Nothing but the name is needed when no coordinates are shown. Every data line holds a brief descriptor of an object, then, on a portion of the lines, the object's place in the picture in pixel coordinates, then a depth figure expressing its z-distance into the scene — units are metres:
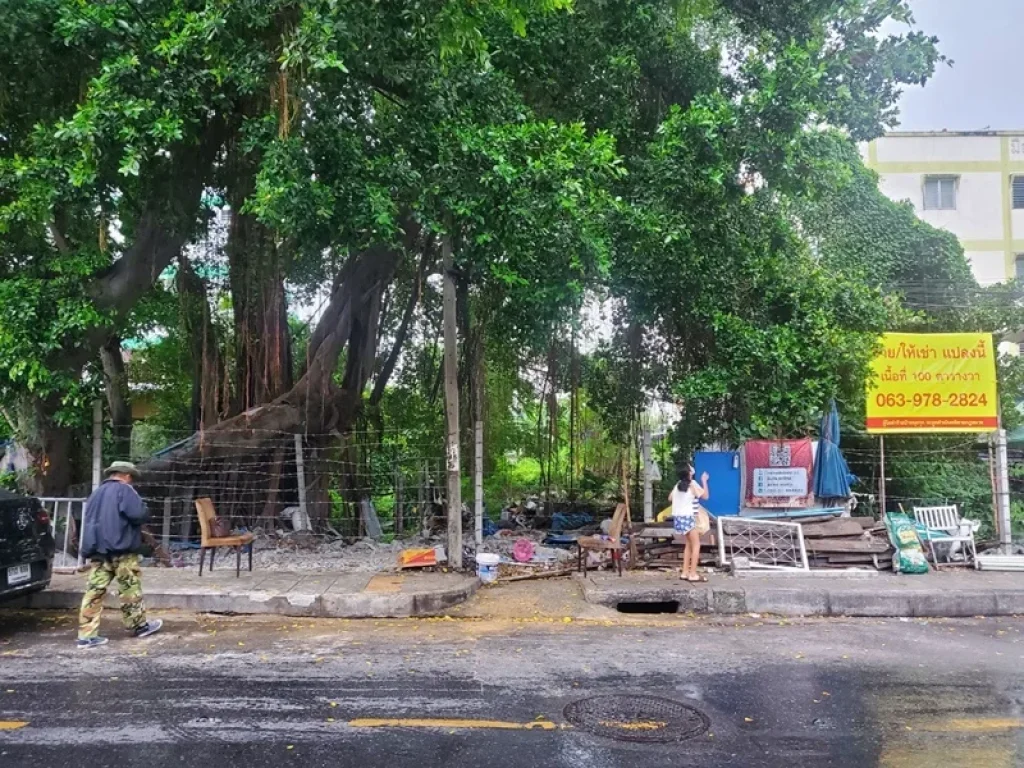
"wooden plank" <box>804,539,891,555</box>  9.38
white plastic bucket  8.68
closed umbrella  9.80
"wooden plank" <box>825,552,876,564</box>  9.38
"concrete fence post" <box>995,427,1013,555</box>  9.89
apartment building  23.14
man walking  6.18
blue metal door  10.09
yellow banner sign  10.26
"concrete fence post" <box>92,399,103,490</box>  9.32
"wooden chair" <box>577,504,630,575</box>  8.76
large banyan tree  7.04
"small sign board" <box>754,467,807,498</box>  9.88
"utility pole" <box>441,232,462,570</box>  8.87
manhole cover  4.21
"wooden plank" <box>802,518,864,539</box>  9.55
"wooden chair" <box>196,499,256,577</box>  8.30
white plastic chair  9.59
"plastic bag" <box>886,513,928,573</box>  9.16
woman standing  8.63
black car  6.44
